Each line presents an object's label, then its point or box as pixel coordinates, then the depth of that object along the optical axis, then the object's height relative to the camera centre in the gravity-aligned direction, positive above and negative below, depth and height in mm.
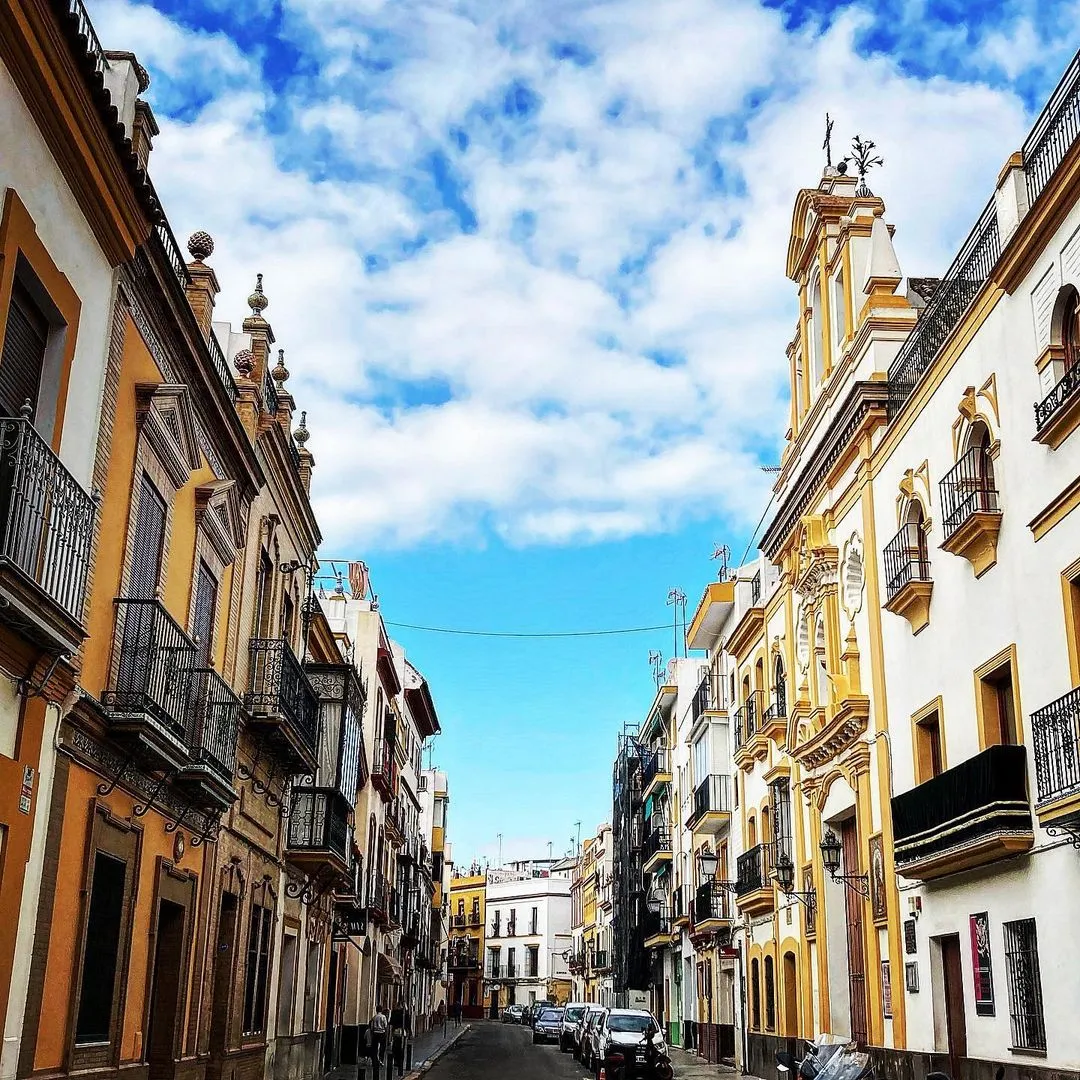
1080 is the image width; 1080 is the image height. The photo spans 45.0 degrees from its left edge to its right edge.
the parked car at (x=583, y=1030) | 35625 -1620
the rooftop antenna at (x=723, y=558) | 35647 +10956
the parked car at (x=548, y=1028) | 51688 -2151
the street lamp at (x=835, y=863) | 20875 +1776
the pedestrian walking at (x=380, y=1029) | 24166 -1089
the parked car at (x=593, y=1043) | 31112 -1735
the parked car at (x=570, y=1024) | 45272 -1780
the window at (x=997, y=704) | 15194 +3098
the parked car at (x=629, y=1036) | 26938 -1316
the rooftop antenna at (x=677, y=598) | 47347 +12961
